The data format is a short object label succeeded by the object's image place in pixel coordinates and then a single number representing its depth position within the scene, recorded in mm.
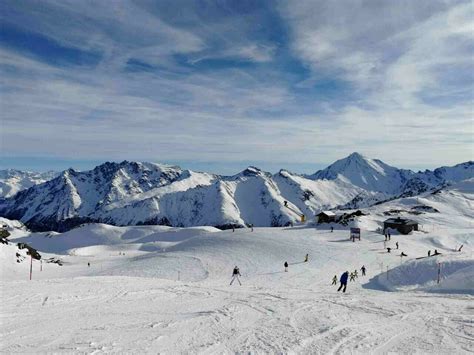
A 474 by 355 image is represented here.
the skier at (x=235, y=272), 34653
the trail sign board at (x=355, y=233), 64875
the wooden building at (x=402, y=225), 75938
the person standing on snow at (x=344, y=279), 27461
